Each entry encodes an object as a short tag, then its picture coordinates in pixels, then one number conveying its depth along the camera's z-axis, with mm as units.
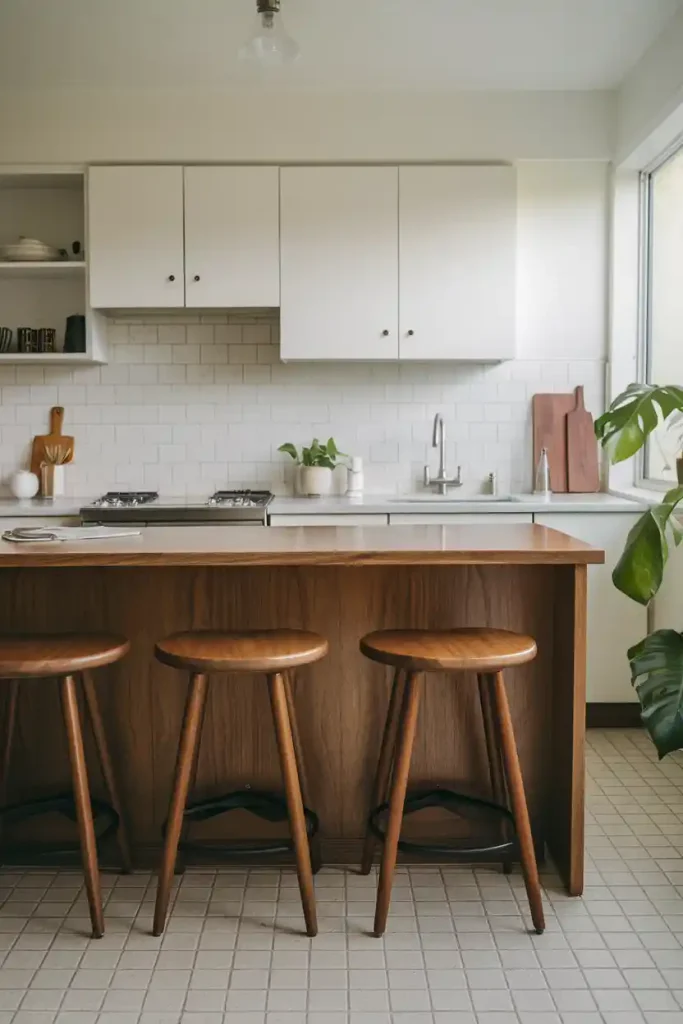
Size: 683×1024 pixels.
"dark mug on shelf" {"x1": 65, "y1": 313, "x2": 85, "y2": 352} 4922
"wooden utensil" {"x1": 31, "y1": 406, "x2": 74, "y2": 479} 5121
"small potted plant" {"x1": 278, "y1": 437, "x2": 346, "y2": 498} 4988
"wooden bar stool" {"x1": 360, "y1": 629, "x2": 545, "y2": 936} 2518
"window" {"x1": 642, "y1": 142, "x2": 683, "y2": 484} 4633
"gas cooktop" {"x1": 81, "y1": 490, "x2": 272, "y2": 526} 4461
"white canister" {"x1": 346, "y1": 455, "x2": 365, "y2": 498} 5070
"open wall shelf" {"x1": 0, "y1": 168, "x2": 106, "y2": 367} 5105
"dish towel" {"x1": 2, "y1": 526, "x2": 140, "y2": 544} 2875
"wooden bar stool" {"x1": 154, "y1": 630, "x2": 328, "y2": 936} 2521
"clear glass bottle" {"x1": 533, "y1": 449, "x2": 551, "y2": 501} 5012
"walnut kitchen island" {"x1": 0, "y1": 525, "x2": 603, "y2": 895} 2967
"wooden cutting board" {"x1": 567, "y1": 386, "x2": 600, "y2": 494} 5082
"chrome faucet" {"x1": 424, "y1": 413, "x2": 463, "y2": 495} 5039
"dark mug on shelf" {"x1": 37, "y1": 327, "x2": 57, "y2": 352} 4941
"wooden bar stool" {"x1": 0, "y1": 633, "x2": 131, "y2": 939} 2502
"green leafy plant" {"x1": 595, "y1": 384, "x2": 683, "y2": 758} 2904
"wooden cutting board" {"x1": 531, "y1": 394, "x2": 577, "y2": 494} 5129
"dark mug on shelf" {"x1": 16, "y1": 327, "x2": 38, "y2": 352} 4949
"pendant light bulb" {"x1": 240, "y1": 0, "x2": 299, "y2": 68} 3334
